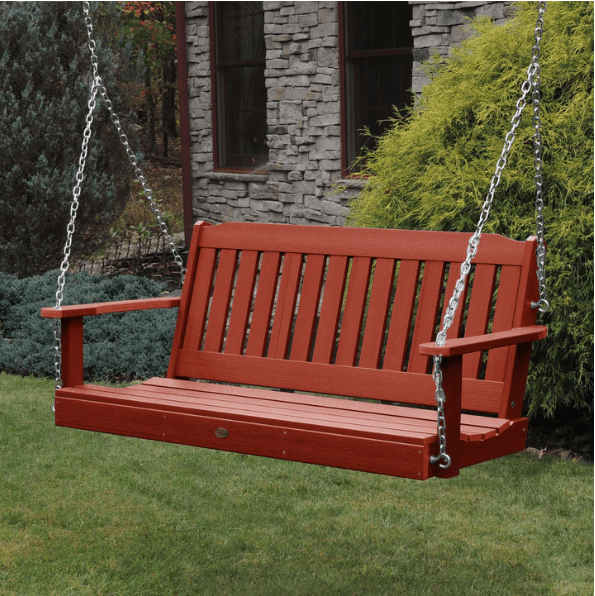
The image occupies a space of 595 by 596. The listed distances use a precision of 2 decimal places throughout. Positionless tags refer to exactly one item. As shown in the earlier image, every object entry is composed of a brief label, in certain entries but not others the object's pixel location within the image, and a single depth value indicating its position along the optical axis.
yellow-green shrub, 4.70
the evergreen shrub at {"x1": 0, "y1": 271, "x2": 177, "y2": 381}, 6.72
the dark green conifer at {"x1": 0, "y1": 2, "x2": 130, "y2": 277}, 8.88
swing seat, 3.10
